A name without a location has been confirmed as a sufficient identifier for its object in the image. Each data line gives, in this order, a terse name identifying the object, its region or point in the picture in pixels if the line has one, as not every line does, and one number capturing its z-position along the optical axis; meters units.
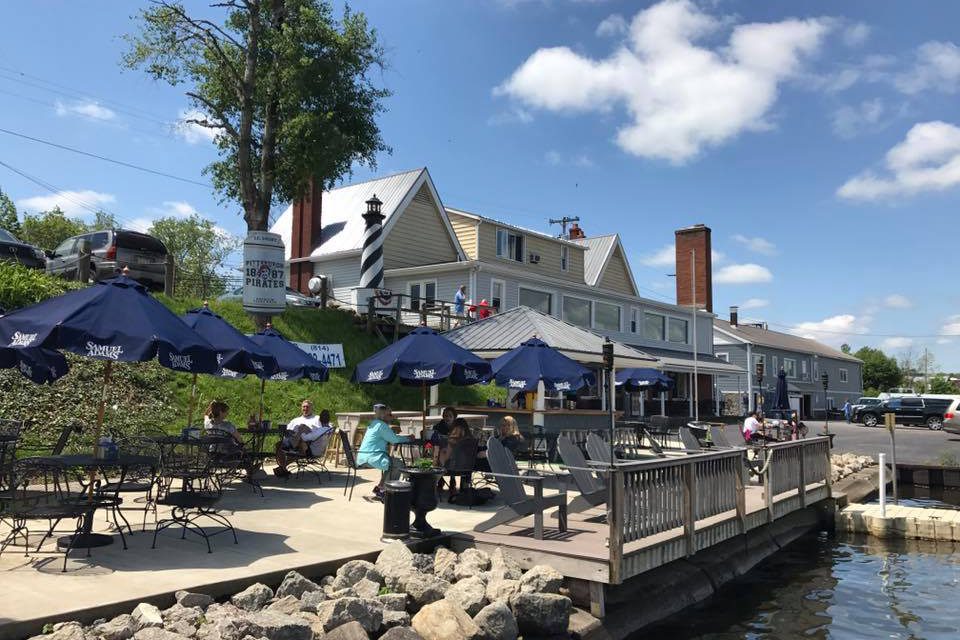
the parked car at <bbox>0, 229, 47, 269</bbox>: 18.42
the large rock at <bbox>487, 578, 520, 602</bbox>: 6.70
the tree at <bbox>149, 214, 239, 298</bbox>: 59.28
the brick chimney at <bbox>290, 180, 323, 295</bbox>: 31.84
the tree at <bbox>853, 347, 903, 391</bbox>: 89.56
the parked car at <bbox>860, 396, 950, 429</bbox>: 40.50
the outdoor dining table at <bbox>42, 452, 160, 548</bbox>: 6.64
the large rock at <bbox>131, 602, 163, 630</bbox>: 5.04
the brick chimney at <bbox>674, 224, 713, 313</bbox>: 45.00
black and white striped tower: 26.33
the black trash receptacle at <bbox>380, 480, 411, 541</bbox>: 7.89
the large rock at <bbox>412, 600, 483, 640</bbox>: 5.94
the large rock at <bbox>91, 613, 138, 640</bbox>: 4.91
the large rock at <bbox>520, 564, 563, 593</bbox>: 6.90
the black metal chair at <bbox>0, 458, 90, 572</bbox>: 6.13
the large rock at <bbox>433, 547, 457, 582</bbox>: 7.23
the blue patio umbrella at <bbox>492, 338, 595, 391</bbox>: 12.38
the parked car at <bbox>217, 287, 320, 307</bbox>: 23.86
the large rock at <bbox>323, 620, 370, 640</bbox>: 5.50
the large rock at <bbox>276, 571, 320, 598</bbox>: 6.13
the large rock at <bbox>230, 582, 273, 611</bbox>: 5.82
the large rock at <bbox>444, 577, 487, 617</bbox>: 6.46
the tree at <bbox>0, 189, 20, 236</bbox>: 47.94
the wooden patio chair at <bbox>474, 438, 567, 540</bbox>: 8.31
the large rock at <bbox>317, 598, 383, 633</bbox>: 5.68
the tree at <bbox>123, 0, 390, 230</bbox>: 22.89
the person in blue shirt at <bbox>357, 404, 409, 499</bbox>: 9.84
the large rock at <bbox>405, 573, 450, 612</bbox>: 6.55
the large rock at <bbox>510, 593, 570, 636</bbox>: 6.55
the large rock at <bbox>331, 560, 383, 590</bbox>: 6.59
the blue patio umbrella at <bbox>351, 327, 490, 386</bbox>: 10.98
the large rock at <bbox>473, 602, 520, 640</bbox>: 6.16
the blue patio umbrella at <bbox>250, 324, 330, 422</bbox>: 11.88
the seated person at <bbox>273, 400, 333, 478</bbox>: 11.93
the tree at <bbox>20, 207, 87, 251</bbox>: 49.78
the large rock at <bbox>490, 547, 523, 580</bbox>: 7.18
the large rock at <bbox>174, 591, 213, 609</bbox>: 5.56
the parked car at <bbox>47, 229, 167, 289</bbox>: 19.28
